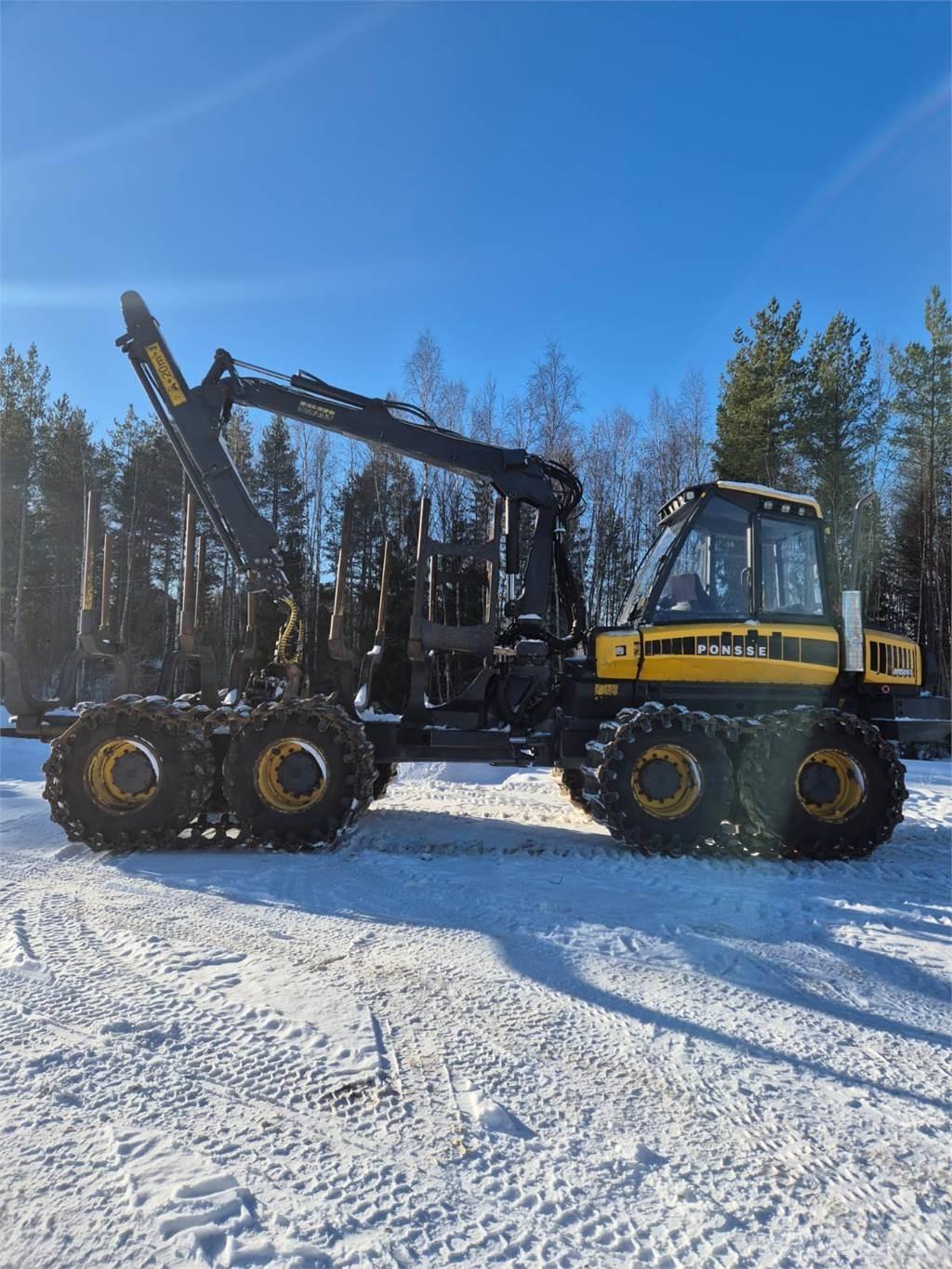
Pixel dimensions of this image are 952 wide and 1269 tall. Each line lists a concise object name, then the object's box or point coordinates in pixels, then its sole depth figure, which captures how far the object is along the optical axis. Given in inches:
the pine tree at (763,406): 924.6
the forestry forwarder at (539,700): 240.2
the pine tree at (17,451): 1067.9
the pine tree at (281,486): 1065.5
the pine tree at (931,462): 962.1
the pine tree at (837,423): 924.0
